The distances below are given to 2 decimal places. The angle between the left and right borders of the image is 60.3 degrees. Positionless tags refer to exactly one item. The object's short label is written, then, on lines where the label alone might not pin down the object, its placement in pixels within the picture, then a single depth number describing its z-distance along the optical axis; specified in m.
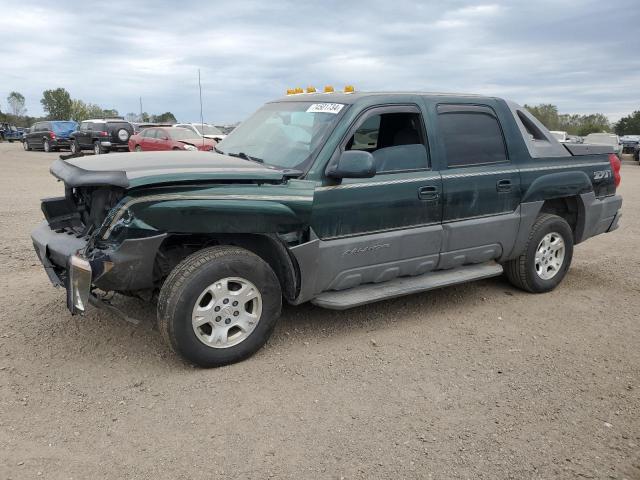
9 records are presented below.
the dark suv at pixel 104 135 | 23.39
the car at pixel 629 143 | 35.00
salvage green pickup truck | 3.38
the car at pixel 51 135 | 28.08
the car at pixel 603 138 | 27.09
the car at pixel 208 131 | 20.51
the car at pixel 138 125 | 26.36
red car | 17.47
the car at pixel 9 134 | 45.53
